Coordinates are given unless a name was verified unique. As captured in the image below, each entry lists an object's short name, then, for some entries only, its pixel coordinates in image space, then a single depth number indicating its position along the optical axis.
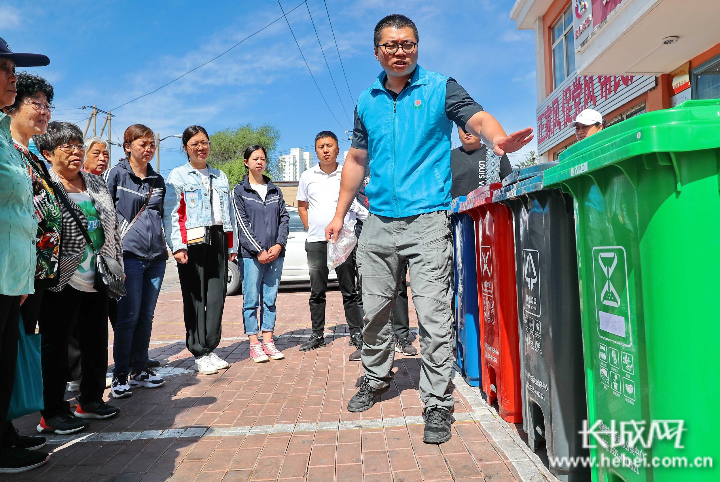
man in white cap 5.28
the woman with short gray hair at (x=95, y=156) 4.02
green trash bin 1.46
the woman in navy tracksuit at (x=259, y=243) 4.85
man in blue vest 3.04
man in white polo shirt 5.31
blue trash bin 3.74
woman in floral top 2.79
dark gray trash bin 2.21
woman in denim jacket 4.34
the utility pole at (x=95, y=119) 33.09
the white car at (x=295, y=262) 10.34
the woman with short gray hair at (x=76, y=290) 3.09
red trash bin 2.98
